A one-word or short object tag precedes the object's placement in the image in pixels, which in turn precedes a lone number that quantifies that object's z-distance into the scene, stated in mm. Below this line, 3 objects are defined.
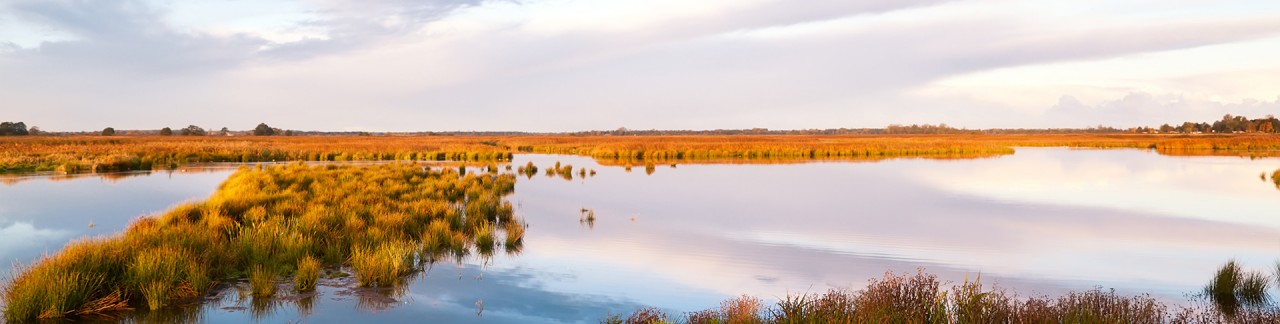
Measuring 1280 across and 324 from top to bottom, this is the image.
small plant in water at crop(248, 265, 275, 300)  7949
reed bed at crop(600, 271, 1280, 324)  5824
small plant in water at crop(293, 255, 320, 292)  8281
